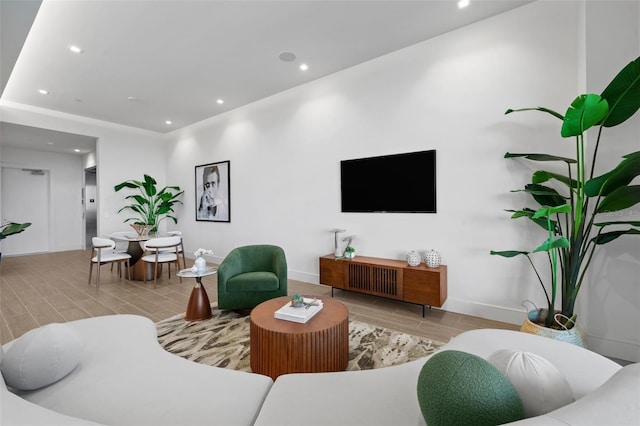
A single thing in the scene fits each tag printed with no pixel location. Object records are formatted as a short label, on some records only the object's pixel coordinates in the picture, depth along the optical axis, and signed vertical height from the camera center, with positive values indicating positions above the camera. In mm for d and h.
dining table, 4598 -840
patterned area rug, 2186 -1207
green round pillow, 716 -518
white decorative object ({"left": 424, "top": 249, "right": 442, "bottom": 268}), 3088 -552
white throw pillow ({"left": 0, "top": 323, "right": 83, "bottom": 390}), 1075 -613
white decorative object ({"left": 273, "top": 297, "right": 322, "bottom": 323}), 1990 -774
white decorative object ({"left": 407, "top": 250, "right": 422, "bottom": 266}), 3195 -569
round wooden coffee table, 1791 -924
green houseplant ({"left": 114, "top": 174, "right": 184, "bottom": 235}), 6062 +269
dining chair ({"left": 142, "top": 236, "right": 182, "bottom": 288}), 4332 -662
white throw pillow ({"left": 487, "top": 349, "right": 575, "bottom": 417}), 790 -531
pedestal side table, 2934 -1011
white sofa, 953 -749
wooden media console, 2961 -821
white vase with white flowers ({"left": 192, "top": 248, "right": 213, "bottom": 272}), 3029 -601
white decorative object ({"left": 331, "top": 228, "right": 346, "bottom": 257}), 3830 -483
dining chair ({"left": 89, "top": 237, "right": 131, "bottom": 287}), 4301 -728
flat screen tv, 3320 +384
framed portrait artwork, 5684 +455
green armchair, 2959 -799
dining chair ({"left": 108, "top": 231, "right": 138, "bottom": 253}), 5462 -509
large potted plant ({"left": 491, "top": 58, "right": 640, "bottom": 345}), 1803 +142
